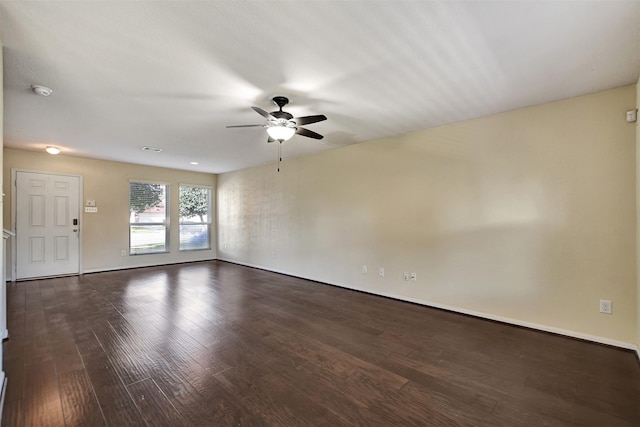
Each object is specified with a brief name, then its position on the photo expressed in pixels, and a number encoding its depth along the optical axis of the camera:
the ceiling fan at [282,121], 2.76
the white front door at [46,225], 5.03
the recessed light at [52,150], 4.75
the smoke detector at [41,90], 2.56
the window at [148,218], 6.38
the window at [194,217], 7.19
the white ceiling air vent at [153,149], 4.87
